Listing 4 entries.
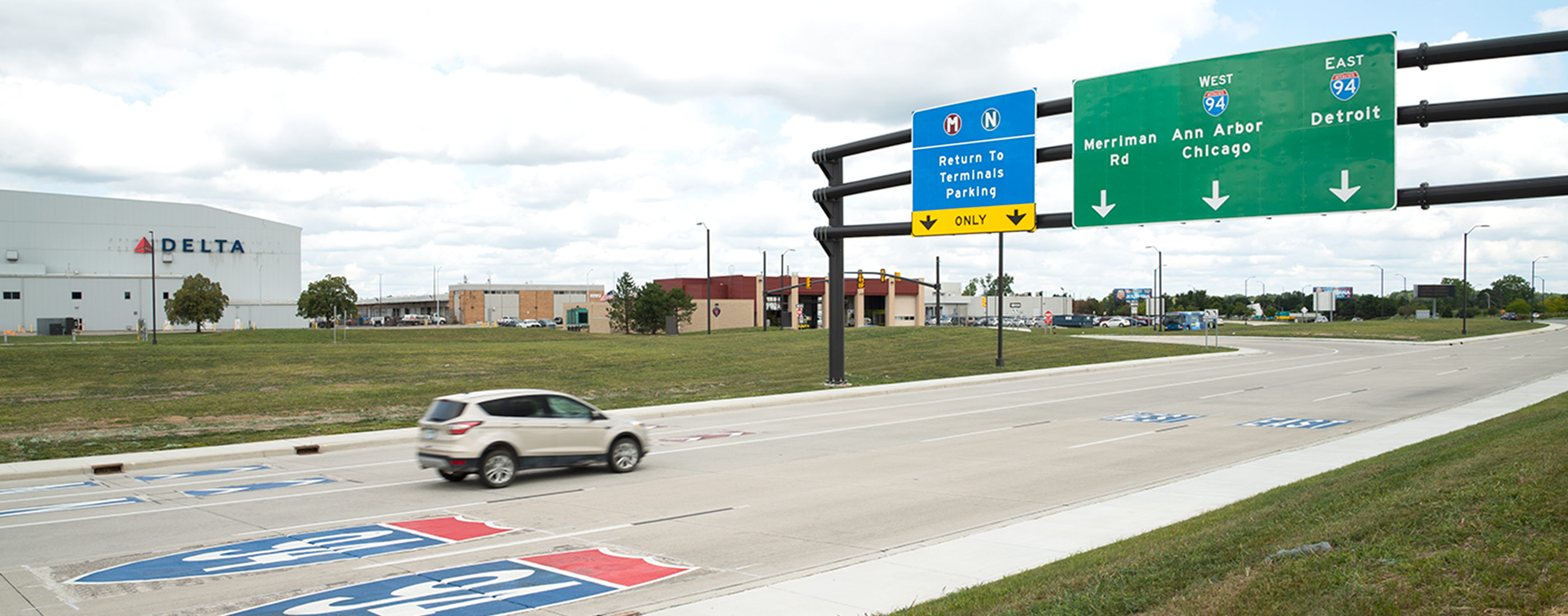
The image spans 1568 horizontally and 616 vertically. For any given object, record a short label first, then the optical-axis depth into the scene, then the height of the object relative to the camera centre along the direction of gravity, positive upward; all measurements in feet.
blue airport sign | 81.00 +12.22
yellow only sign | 81.05 +7.52
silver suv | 48.49 -6.73
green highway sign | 61.16 +11.64
